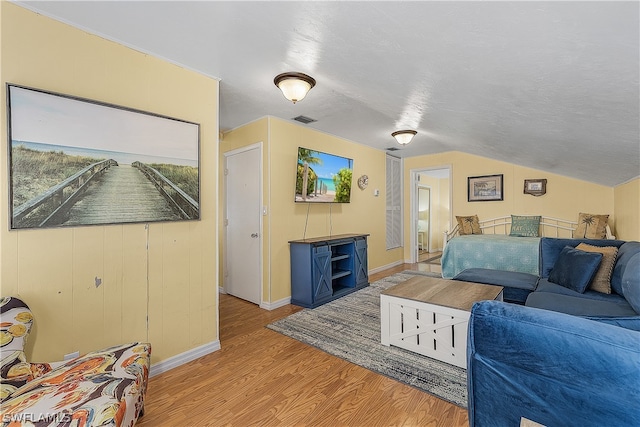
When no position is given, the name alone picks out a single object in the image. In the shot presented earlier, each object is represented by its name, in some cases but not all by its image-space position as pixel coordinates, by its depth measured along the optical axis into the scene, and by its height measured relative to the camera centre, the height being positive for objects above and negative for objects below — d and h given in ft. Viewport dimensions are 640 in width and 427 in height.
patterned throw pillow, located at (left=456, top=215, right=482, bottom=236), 17.38 -0.95
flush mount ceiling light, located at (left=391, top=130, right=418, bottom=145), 13.01 +3.61
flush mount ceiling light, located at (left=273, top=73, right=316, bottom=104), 7.74 +3.65
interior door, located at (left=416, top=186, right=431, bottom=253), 25.94 -0.63
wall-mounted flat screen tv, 12.77 +1.67
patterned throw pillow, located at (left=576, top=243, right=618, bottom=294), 8.04 -1.89
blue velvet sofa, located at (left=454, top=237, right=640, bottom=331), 6.34 -2.42
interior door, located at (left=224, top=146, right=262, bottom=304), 12.23 -0.60
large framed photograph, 5.30 +1.10
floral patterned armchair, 3.70 -2.70
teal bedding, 13.14 -2.20
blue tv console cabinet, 11.76 -2.69
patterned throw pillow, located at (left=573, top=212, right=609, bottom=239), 13.93 -0.88
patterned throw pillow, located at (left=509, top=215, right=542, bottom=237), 16.02 -0.96
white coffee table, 7.27 -3.01
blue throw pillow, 8.13 -1.82
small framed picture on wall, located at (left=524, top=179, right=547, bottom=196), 16.29 +1.40
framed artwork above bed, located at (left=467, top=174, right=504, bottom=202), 17.74 +1.45
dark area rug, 6.59 -4.12
